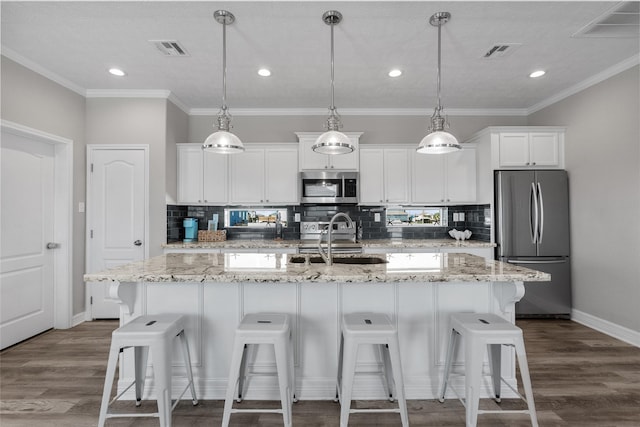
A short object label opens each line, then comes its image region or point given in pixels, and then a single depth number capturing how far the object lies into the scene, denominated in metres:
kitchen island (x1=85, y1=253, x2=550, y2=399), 2.15
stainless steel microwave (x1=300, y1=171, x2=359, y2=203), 4.31
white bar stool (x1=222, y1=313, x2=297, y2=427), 1.70
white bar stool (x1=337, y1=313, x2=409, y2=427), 1.71
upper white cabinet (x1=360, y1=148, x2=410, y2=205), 4.39
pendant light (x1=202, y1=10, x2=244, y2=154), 2.39
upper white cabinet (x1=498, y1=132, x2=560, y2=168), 4.00
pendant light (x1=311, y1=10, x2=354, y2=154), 2.27
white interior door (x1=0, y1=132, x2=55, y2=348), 3.03
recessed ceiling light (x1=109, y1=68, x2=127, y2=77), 3.34
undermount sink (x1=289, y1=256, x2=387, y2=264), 2.30
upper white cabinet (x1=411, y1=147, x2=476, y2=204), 4.39
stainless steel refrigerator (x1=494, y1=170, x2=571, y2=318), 3.84
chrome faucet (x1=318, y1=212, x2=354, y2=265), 2.11
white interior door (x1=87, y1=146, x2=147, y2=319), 3.85
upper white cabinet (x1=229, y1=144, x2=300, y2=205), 4.35
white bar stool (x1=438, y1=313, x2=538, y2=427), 1.73
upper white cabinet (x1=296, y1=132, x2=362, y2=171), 4.29
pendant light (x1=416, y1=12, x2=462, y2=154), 2.33
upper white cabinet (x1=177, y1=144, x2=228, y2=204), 4.33
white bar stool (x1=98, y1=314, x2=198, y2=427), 1.74
